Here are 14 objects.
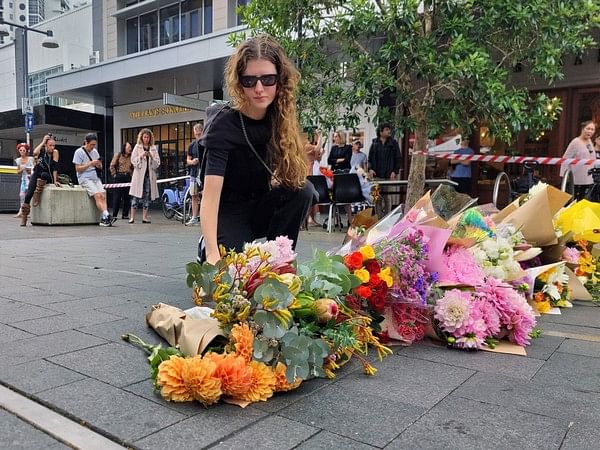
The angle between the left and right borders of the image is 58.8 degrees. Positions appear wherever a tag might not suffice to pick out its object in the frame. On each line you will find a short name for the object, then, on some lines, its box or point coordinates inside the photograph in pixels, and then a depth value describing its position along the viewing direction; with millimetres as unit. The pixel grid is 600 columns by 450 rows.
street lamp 18845
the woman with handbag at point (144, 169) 11164
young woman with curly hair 2836
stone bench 10291
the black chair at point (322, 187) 8938
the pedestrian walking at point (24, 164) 12809
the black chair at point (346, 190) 9039
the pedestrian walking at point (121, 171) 12492
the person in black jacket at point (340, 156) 11484
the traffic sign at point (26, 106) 15880
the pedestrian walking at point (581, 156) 8406
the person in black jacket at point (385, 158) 10562
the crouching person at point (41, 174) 10219
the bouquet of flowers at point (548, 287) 3621
